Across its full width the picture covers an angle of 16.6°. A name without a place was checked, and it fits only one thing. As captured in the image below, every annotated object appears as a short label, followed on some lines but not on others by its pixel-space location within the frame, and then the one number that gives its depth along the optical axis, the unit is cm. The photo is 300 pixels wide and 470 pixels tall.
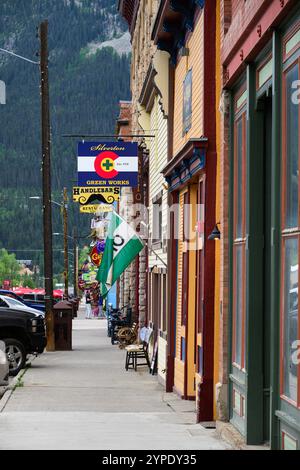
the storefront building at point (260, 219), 909
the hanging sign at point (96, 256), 5468
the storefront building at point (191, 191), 1507
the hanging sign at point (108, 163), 2653
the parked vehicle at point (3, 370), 1408
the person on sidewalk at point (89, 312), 7355
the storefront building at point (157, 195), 2152
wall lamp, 1412
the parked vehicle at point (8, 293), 3903
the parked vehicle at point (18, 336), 2467
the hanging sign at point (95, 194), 3350
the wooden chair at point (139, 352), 2669
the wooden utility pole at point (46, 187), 3472
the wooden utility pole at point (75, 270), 10786
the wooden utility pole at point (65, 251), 6572
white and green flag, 2817
